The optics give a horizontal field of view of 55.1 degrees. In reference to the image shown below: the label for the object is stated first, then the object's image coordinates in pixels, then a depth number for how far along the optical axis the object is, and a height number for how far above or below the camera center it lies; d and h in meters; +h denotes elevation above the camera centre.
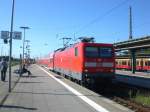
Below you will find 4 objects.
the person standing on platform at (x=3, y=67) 11.17 -0.64
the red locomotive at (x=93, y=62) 9.22 -0.11
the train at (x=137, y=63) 23.63 -0.56
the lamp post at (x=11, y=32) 7.12 +1.17
